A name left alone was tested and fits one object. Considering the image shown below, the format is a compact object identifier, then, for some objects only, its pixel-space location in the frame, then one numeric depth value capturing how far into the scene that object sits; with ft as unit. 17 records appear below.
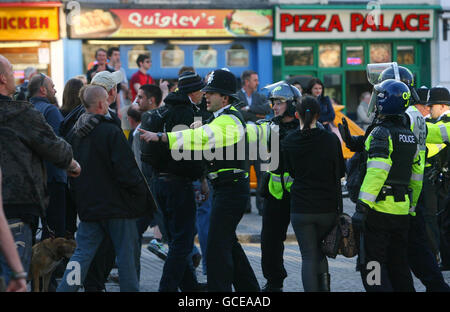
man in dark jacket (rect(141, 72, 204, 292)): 42.18
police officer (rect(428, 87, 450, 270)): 50.47
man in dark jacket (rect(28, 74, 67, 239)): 47.21
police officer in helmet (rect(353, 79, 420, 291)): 37.42
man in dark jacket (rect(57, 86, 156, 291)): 37.68
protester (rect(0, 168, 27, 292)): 25.83
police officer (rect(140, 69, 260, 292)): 39.36
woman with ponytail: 39.33
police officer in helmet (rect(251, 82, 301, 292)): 44.29
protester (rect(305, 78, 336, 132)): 72.06
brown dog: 38.98
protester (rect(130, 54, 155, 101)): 88.25
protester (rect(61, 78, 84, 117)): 51.04
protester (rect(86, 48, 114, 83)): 81.35
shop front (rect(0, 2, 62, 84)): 119.51
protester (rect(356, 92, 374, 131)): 115.97
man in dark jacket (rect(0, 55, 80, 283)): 31.48
